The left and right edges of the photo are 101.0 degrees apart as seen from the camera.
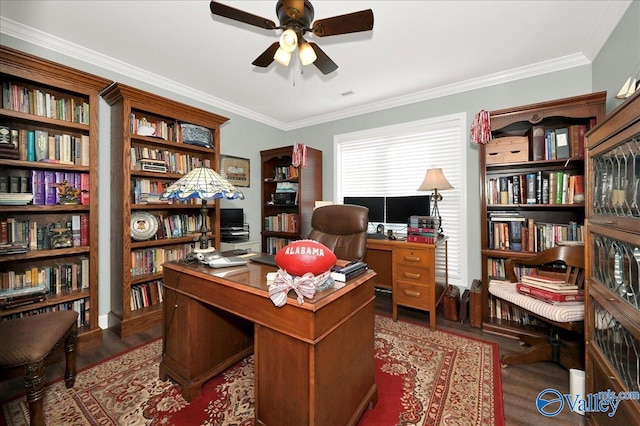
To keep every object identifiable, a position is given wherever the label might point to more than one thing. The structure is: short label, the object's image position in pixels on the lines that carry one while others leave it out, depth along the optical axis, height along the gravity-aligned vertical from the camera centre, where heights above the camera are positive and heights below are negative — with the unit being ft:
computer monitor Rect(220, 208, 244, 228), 11.51 -0.18
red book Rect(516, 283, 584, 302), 5.89 -1.95
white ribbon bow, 3.54 -1.01
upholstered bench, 4.21 -2.22
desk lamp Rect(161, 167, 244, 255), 5.10 +0.52
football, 3.72 -0.65
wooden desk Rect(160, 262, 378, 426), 3.56 -2.11
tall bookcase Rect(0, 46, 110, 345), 6.36 +0.93
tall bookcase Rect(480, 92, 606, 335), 7.57 +0.75
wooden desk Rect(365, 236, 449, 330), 8.09 -2.02
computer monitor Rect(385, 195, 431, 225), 9.50 +0.16
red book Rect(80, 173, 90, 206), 7.57 +0.85
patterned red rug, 4.79 -3.70
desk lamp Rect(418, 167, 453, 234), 8.98 +0.98
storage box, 8.21 +1.93
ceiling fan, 4.77 +3.63
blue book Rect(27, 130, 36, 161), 6.80 +1.84
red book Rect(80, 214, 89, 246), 7.47 -0.44
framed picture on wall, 11.73 +2.05
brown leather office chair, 7.54 -0.53
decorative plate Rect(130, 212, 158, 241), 8.32 -0.35
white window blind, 10.05 +2.08
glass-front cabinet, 3.45 -0.82
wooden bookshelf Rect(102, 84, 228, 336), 7.84 +0.64
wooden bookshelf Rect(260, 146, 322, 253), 12.39 +0.92
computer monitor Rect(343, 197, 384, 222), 10.57 +0.29
